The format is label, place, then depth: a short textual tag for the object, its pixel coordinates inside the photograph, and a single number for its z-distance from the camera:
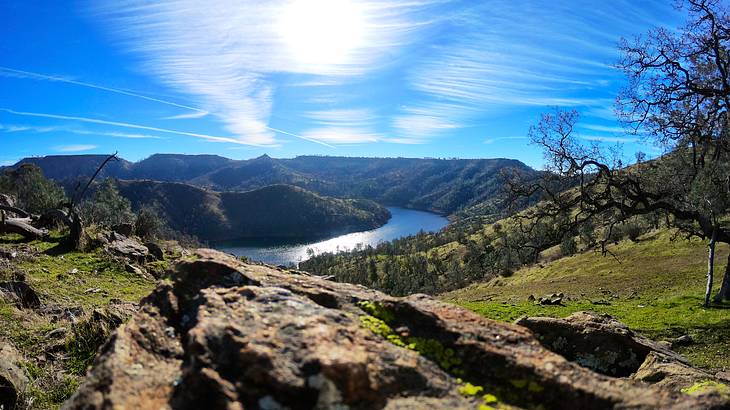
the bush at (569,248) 82.06
